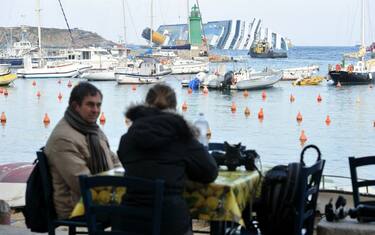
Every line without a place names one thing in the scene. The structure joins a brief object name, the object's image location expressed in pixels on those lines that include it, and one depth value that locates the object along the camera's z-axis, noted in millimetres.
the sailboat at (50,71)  62125
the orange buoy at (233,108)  32544
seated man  4188
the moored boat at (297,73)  57594
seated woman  3498
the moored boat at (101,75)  59156
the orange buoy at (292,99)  38906
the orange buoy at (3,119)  27120
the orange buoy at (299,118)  27622
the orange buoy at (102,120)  26244
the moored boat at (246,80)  47125
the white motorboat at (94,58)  67088
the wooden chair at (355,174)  4297
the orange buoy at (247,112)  30672
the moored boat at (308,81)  52969
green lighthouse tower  89875
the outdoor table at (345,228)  4055
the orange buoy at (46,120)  26988
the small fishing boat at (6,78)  52375
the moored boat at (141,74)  53281
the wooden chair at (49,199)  4223
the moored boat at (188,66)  64312
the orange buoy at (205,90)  44294
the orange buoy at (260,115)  28830
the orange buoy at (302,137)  21020
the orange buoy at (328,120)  26756
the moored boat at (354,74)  50344
